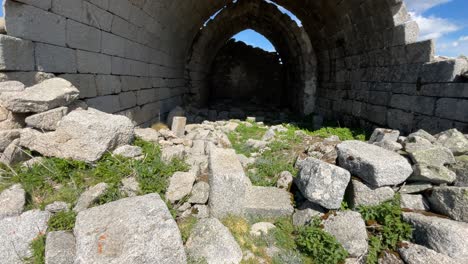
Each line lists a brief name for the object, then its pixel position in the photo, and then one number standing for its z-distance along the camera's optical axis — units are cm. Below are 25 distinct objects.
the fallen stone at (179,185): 288
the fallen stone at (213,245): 232
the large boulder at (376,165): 288
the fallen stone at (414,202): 291
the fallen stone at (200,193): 295
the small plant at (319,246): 245
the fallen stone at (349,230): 254
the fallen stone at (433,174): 291
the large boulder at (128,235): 185
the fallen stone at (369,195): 295
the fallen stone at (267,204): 303
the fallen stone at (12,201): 233
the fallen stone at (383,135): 430
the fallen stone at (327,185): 287
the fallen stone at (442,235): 233
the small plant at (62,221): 231
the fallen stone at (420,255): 229
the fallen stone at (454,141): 336
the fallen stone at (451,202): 260
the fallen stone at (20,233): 212
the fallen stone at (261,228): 278
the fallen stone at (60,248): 200
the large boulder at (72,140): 295
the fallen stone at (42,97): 279
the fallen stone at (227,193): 290
